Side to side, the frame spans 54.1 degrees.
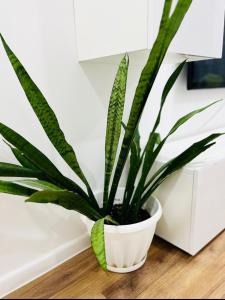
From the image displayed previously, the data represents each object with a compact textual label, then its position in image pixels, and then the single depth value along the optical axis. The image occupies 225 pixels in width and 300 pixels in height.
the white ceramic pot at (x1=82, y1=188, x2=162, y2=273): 0.74
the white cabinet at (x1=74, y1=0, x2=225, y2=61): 0.65
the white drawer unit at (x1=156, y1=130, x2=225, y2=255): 0.87
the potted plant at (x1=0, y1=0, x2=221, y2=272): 0.54
